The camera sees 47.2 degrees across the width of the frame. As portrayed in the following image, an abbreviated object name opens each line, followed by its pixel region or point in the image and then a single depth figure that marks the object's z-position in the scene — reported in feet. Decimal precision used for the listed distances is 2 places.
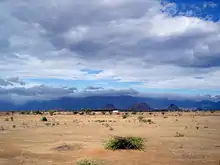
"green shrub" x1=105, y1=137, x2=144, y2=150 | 58.32
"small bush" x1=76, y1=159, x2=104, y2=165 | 40.27
